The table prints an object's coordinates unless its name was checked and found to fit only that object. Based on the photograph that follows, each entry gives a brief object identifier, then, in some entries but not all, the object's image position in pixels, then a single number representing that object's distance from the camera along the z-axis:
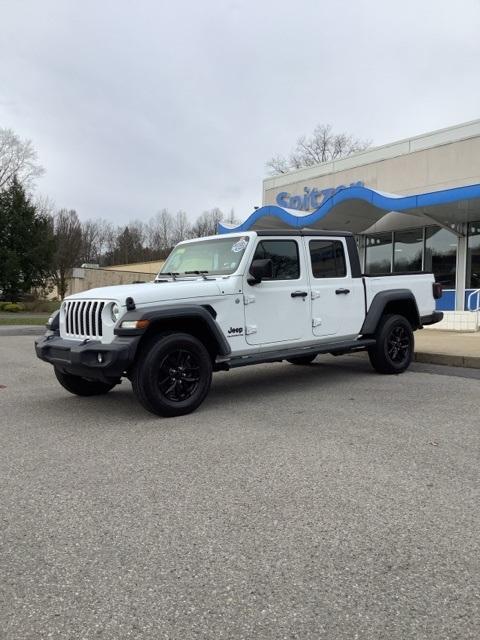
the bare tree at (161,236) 74.75
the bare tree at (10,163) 48.50
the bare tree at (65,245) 52.27
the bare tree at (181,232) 73.65
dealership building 15.34
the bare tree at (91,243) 66.62
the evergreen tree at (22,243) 38.78
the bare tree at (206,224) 69.74
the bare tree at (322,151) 54.22
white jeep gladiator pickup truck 5.49
